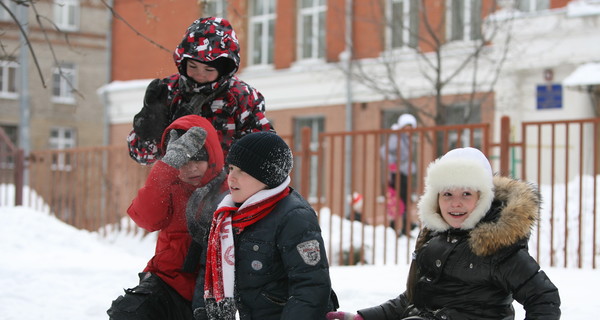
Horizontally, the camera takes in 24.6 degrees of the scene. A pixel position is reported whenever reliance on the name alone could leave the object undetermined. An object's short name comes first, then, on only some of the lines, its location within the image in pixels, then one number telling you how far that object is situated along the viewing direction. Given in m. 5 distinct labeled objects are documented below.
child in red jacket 6.25
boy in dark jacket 5.61
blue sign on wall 25.67
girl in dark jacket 5.70
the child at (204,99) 6.56
